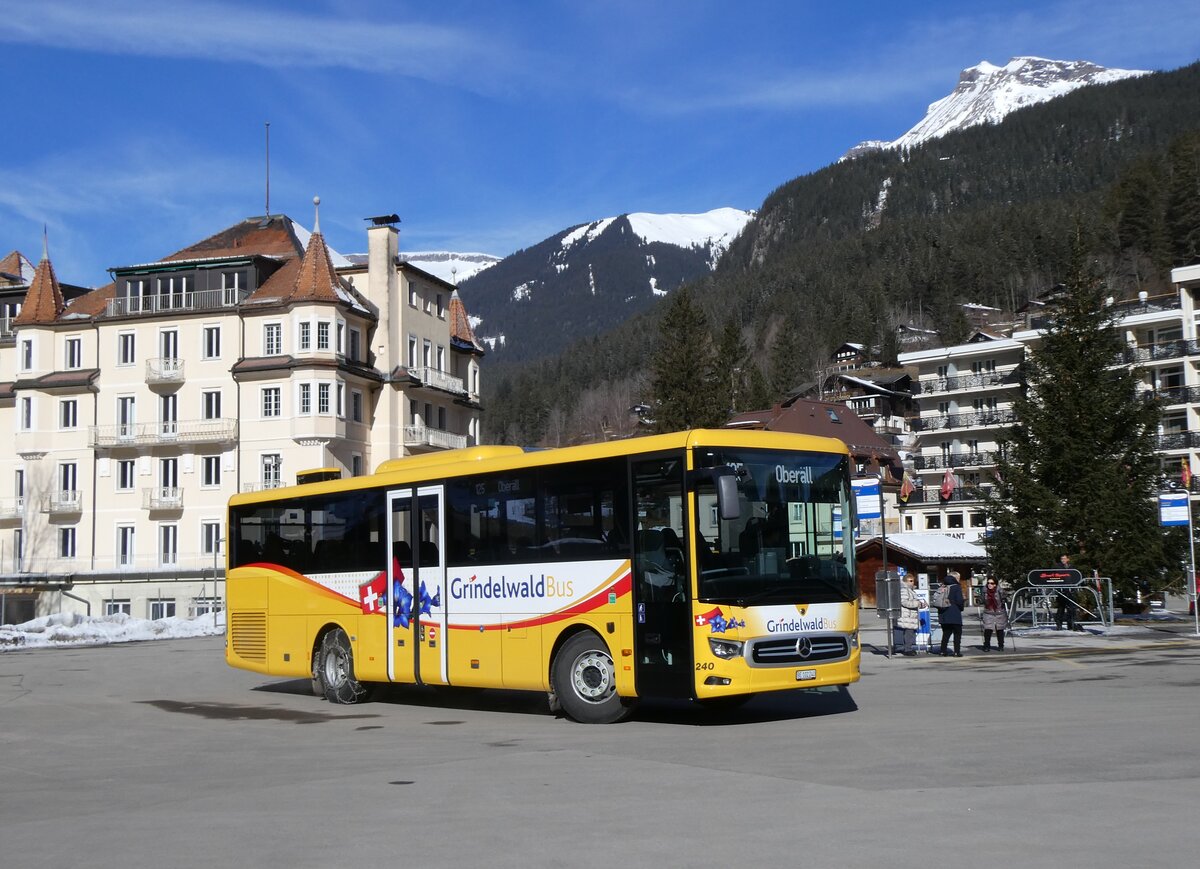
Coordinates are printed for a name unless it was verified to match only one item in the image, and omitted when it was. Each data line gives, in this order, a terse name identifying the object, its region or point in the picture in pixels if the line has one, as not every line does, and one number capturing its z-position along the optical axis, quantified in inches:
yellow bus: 550.3
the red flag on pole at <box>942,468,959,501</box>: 2232.7
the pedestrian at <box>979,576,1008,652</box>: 1020.5
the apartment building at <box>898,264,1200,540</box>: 3176.7
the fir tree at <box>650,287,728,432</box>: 3240.7
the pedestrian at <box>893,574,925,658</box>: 1004.6
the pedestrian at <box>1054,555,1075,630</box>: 1277.1
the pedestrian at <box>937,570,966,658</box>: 955.7
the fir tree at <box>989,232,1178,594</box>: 1483.8
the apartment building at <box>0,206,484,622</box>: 2517.2
